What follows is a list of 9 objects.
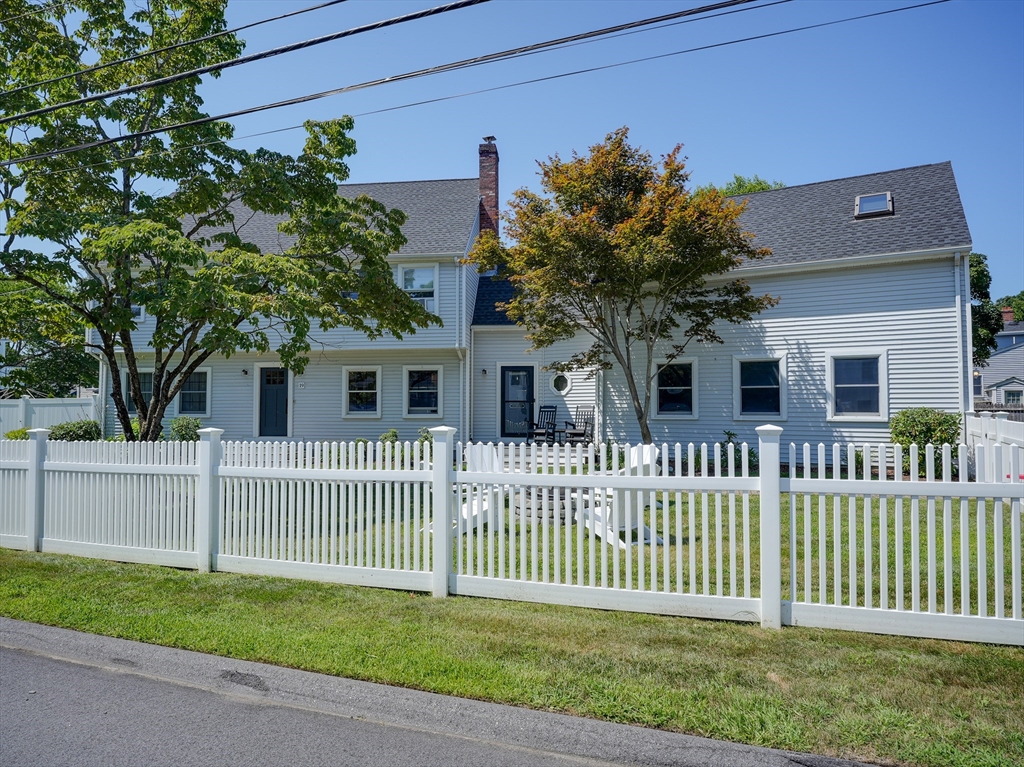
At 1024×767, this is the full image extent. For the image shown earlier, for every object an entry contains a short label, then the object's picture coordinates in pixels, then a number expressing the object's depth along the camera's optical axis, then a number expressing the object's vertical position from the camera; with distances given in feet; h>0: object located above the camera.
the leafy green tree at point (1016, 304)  190.08 +30.28
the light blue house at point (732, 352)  44.42 +3.53
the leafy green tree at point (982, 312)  78.12 +10.78
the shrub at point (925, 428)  40.47 -1.99
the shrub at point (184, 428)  55.98 -2.97
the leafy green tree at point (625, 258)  42.88 +9.49
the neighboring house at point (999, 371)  134.51 +5.86
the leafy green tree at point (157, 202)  30.27 +10.47
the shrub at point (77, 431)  58.90 -3.42
